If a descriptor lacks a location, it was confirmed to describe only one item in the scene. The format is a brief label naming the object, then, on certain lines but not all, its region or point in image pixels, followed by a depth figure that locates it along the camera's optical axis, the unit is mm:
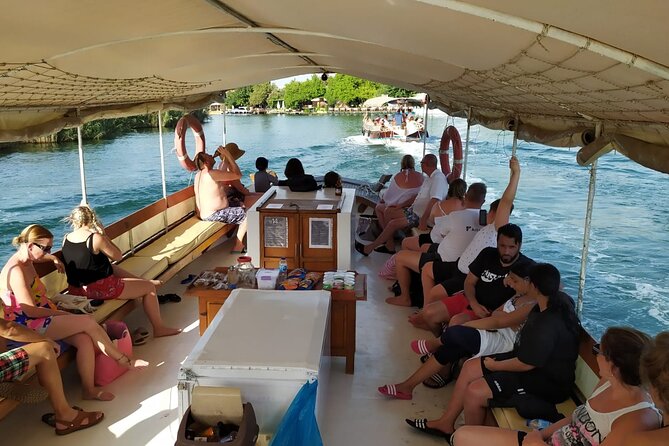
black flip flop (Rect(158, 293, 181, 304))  4523
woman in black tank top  3469
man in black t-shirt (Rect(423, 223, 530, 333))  3004
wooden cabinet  3992
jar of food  3420
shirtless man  5539
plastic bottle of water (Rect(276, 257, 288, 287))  3477
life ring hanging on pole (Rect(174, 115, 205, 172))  6633
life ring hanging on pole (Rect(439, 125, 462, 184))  6719
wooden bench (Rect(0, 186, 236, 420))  3625
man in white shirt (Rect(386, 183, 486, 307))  3838
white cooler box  2283
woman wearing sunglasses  2896
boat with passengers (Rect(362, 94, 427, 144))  26688
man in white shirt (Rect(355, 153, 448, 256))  5227
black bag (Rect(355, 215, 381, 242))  6305
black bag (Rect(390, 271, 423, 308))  4398
